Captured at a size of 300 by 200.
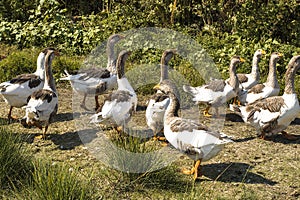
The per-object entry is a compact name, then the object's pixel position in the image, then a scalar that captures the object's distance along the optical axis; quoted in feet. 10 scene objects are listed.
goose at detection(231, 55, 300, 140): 23.34
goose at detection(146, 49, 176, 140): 22.93
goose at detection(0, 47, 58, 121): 25.16
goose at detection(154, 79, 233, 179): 19.44
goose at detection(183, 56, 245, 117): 26.32
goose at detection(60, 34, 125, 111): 26.81
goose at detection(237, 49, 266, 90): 29.53
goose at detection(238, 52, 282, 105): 27.14
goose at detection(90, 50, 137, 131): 22.77
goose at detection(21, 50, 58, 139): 22.97
